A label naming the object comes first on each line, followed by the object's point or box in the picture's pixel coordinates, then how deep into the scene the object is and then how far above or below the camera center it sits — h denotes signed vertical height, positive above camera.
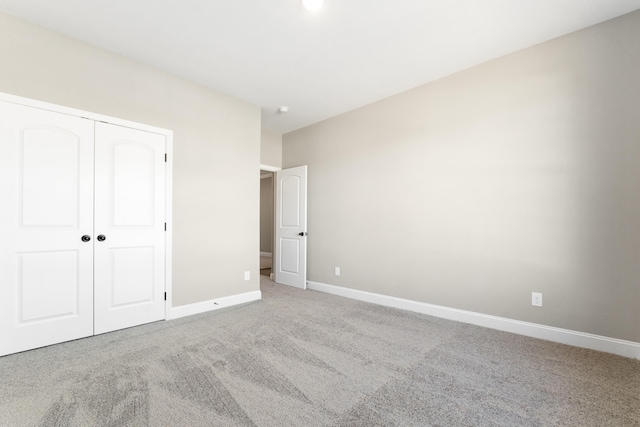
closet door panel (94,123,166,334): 2.73 -0.11
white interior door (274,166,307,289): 4.77 -0.20
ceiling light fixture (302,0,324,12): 2.15 +1.63
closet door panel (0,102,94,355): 2.29 -0.09
